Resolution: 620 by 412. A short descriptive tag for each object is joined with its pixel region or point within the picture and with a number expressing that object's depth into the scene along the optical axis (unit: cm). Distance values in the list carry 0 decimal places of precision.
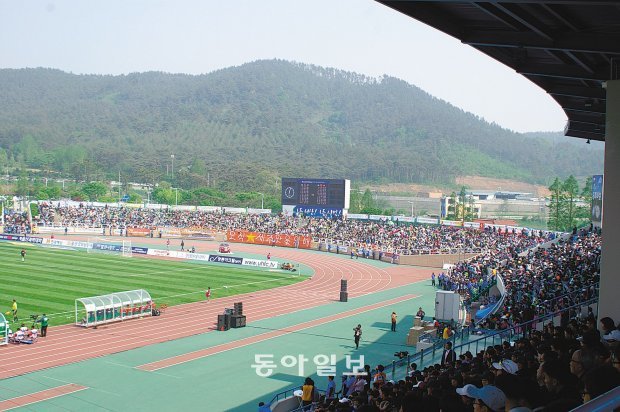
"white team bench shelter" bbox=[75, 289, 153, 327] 3048
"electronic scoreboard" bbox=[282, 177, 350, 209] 7850
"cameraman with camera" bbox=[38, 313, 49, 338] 2796
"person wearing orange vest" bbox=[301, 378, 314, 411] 1612
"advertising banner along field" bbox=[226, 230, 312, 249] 7498
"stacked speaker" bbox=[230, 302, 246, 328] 3125
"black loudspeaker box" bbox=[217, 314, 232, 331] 3070
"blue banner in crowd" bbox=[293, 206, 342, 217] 7894
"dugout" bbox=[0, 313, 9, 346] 2625
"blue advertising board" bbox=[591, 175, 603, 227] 4875
